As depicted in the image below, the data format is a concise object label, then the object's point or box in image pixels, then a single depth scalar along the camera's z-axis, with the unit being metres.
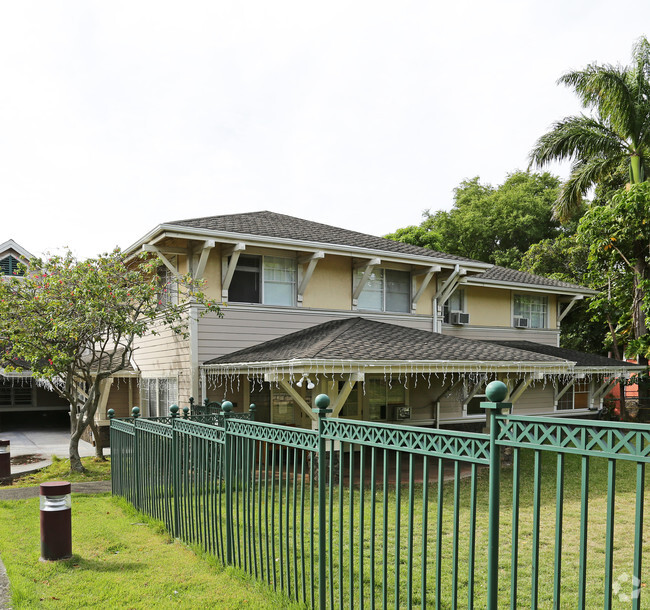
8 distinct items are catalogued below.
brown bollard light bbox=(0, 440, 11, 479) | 11.76
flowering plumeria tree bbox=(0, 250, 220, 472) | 12.04
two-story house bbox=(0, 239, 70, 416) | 24.35
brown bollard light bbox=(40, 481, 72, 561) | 6.05
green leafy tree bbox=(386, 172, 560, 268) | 36.16
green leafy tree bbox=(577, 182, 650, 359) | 16.38
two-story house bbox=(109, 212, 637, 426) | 12.20
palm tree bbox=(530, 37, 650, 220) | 18.14
